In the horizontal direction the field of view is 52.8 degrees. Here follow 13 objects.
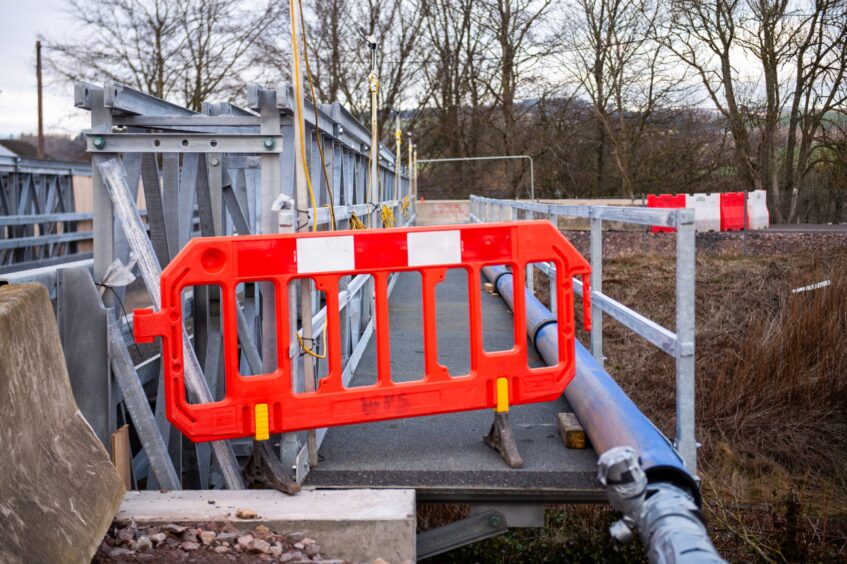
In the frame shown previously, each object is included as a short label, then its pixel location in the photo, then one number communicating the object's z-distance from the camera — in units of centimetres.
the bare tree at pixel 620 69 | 3391
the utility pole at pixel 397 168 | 1190
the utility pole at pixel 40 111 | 3669
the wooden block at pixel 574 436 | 422
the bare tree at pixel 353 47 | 3466
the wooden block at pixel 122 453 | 386
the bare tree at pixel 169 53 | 3020
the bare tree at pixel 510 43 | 3591
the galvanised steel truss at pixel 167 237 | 396
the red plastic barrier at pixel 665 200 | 2697
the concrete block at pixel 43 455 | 257
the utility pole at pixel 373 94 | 614
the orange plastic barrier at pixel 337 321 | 350
